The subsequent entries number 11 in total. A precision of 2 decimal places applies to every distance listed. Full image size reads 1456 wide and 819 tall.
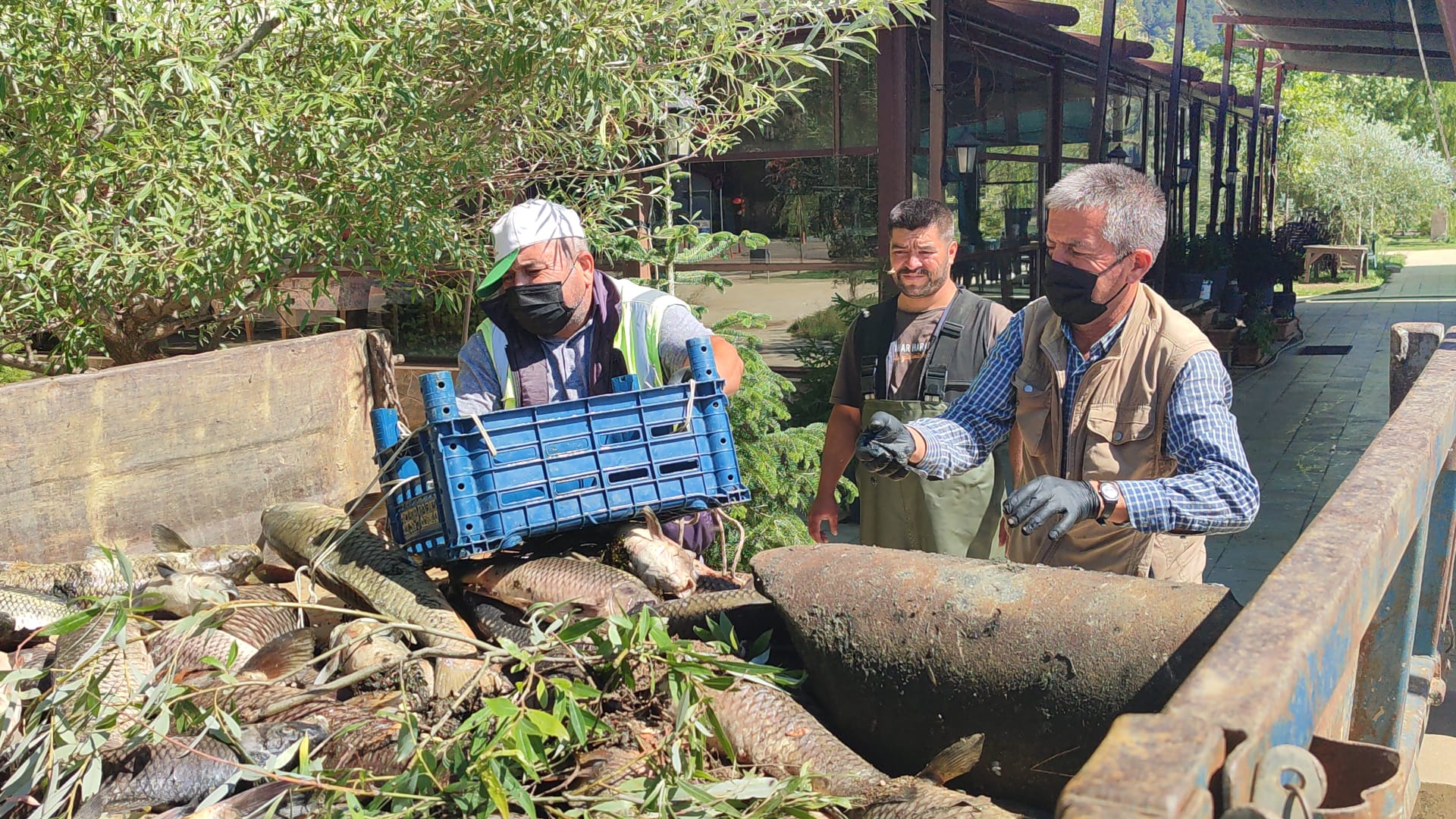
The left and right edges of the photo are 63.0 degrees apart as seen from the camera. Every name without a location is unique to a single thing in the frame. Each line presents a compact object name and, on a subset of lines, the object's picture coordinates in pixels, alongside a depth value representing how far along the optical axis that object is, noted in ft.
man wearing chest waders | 13.33
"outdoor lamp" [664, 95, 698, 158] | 19.30
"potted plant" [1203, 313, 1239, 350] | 43.60
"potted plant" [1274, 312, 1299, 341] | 51.72
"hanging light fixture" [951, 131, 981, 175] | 33.19
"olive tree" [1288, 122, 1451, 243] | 124.98
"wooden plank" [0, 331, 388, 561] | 13.11
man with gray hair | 8.57
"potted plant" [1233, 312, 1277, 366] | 44.80
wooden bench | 90.17
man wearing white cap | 11.37
